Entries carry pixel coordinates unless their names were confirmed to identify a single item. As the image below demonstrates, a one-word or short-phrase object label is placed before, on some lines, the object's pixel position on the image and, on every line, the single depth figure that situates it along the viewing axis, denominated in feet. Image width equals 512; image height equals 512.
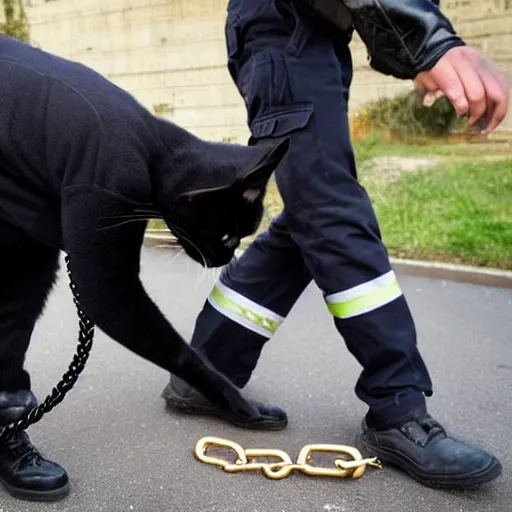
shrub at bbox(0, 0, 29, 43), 25.54
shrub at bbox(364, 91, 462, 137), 21.22
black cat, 4.88
